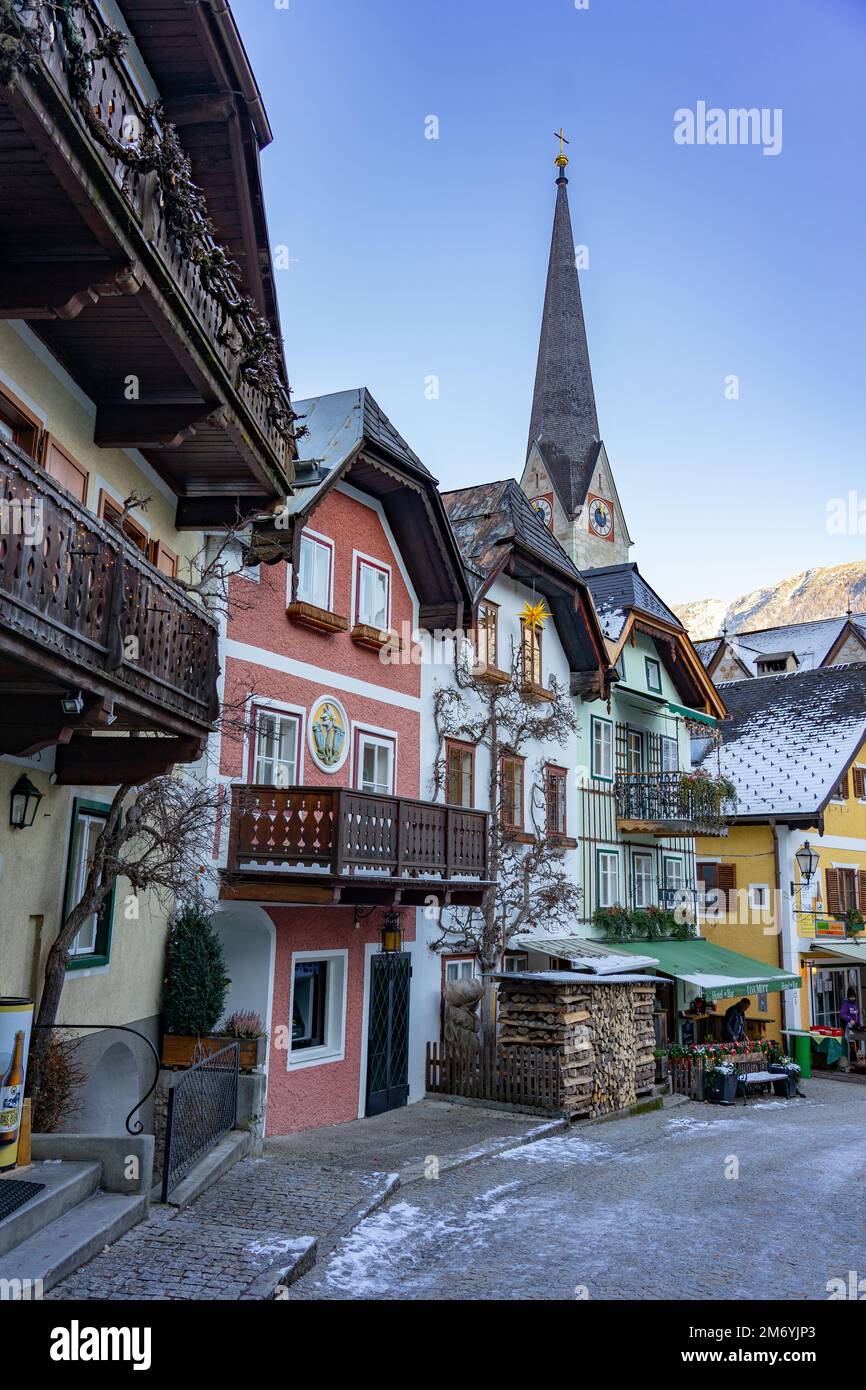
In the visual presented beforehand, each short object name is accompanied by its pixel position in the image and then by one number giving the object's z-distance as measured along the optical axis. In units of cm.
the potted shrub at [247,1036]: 1380
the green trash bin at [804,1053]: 2508
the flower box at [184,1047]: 1329
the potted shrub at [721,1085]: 2061
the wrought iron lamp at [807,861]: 2683
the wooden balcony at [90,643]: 635
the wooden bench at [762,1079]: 2123
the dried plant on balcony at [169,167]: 598
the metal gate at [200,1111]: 1002
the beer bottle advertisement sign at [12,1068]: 807
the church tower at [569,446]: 5416
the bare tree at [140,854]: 970
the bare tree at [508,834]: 1989
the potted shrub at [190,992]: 1335
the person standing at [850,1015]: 2844
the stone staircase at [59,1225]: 706
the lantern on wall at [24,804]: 933
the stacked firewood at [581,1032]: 1725
